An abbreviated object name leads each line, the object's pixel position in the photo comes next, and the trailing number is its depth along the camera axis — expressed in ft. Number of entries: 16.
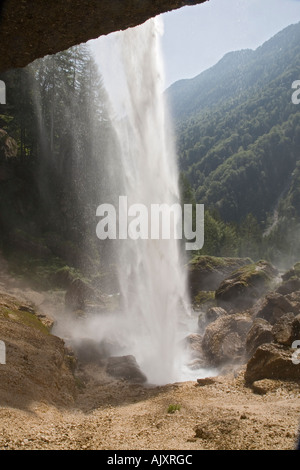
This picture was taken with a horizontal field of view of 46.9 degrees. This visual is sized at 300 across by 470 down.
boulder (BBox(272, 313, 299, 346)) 31.12
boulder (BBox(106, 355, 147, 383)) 37.68
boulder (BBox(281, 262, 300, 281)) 89.03
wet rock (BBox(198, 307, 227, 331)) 59.73
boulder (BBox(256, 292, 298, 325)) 47.83
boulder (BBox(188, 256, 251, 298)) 90.81
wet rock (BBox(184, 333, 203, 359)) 46.30
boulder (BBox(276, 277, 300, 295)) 66.18
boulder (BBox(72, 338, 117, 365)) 43.98
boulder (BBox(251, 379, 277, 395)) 27.49
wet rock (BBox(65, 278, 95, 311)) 67.67
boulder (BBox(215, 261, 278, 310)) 67.67
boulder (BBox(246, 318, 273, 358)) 36.27
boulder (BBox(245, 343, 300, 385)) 28.27
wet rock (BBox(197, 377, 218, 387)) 32.84
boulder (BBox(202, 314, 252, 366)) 40.66
